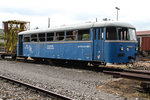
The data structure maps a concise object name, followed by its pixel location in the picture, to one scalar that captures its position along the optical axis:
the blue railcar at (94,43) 11.36
